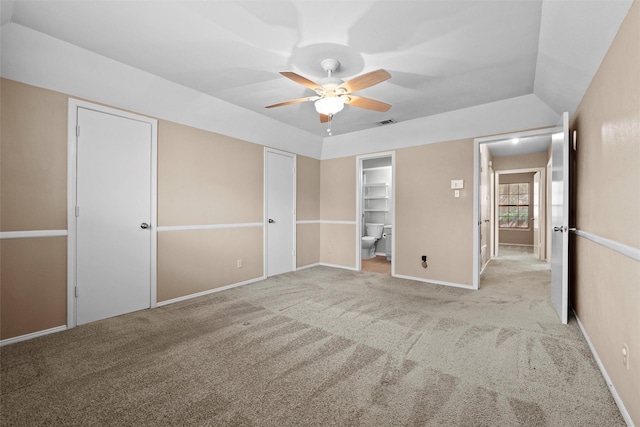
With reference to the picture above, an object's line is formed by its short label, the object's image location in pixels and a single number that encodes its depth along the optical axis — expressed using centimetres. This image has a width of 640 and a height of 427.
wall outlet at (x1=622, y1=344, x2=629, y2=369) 155
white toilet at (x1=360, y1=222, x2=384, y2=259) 658
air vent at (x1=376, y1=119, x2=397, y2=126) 444
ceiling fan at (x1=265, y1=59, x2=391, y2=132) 238
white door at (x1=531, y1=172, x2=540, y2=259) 733
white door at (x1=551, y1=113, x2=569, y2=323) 277
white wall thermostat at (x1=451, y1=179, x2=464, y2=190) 415
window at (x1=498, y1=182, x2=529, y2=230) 912
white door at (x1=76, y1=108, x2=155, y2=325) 278
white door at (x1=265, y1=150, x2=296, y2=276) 473
